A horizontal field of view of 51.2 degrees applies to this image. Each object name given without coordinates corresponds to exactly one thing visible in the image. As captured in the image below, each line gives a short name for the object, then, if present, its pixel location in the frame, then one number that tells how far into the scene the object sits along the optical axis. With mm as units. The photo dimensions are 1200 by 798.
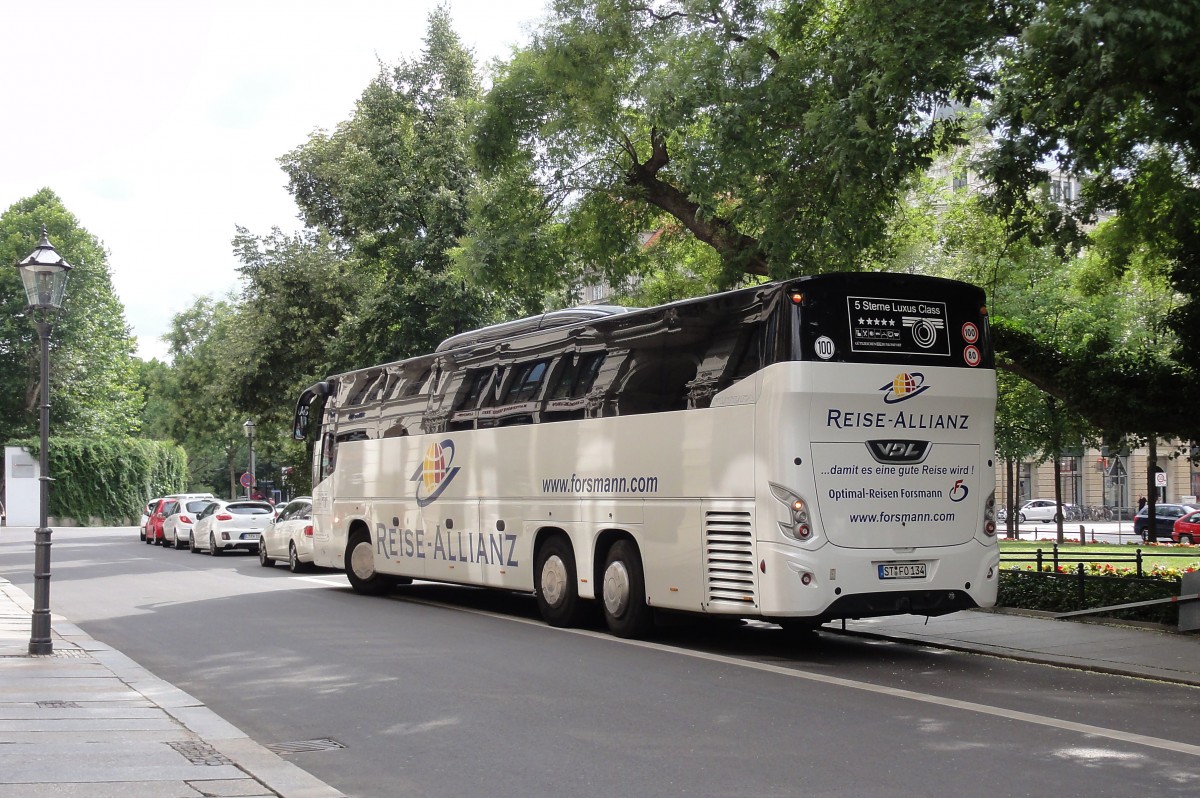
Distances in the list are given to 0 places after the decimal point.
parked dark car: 47719
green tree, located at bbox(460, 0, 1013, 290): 13289
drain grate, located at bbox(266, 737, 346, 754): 8172
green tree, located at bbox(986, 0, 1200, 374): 10008
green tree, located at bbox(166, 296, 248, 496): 39625
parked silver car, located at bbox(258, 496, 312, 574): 26281
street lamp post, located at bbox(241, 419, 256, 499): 46438
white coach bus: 11570
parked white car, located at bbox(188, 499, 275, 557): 34656
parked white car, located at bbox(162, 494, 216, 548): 39656
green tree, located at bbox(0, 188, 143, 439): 68188
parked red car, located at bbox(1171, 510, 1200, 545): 44688
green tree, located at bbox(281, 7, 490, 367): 32375
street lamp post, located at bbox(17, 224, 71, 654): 12562
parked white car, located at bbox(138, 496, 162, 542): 45938
